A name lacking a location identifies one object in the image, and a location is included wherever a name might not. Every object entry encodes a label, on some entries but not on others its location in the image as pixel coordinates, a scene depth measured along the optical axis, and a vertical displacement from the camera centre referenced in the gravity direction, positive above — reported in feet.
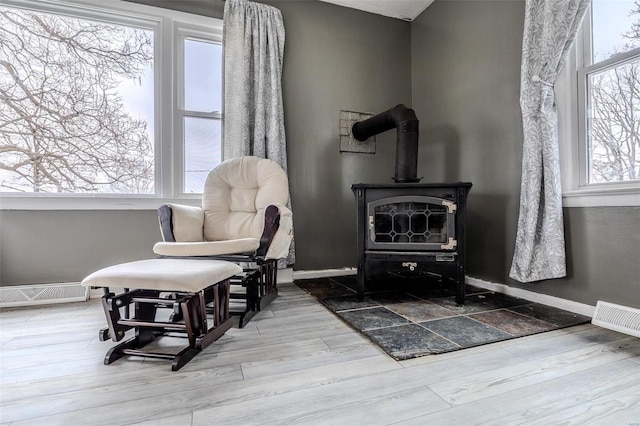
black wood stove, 6.78 -0.33
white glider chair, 5.83 -0.21
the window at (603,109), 5.69 +2.07
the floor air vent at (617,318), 5.19 -1.82
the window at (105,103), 7.62 +2.99
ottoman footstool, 4.14 -1.24
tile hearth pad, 4.91 -1.98
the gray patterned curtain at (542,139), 6.25 +1.56
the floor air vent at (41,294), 7.02 -1.81
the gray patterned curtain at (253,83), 8.59 +3.75
